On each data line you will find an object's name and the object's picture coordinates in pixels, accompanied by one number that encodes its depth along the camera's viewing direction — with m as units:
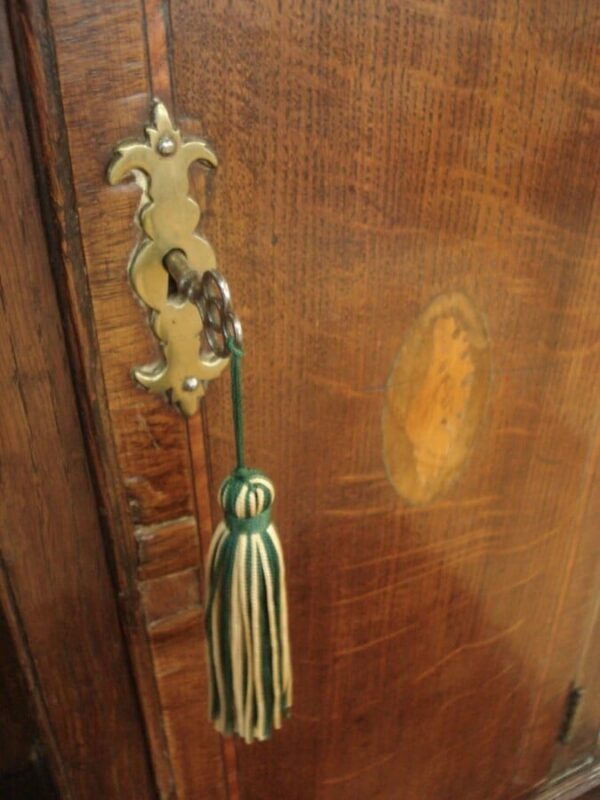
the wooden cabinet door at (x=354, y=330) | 0.39
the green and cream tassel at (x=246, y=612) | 0.41
